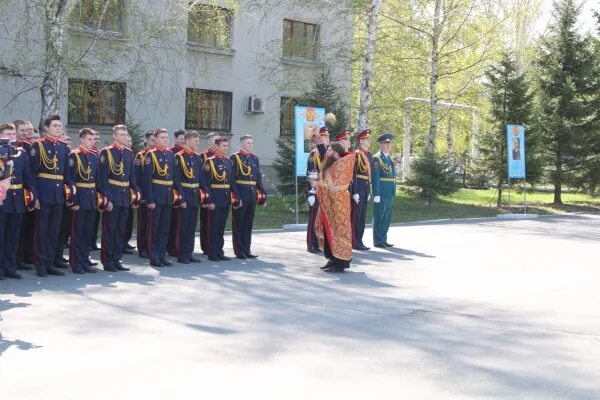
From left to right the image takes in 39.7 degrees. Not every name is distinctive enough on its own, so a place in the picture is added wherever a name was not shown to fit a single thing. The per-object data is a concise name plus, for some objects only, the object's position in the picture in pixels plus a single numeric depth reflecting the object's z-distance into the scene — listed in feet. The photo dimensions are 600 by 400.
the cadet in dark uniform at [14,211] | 32.81
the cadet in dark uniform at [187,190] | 39.70
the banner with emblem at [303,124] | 56.70
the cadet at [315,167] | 45.70
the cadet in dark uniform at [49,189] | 34.04
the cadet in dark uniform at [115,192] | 36.47
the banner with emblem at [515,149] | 76.13
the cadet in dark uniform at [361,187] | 47.03
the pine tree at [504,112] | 86.89
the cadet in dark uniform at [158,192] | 38.32
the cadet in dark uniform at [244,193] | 41.88
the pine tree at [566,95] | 92.17
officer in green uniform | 49.34
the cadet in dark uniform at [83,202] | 35.40
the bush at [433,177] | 79.92
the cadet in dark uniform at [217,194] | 40.88
